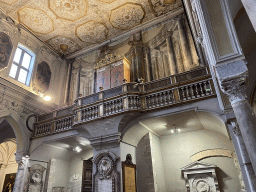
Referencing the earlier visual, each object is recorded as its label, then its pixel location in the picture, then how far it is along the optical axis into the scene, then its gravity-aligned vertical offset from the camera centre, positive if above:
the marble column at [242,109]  3.32 +1.26
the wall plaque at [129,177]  6.69 +0.41
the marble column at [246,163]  4.58 +0.47
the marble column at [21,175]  8.76 +0.84
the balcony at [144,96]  6.61 +3.11
